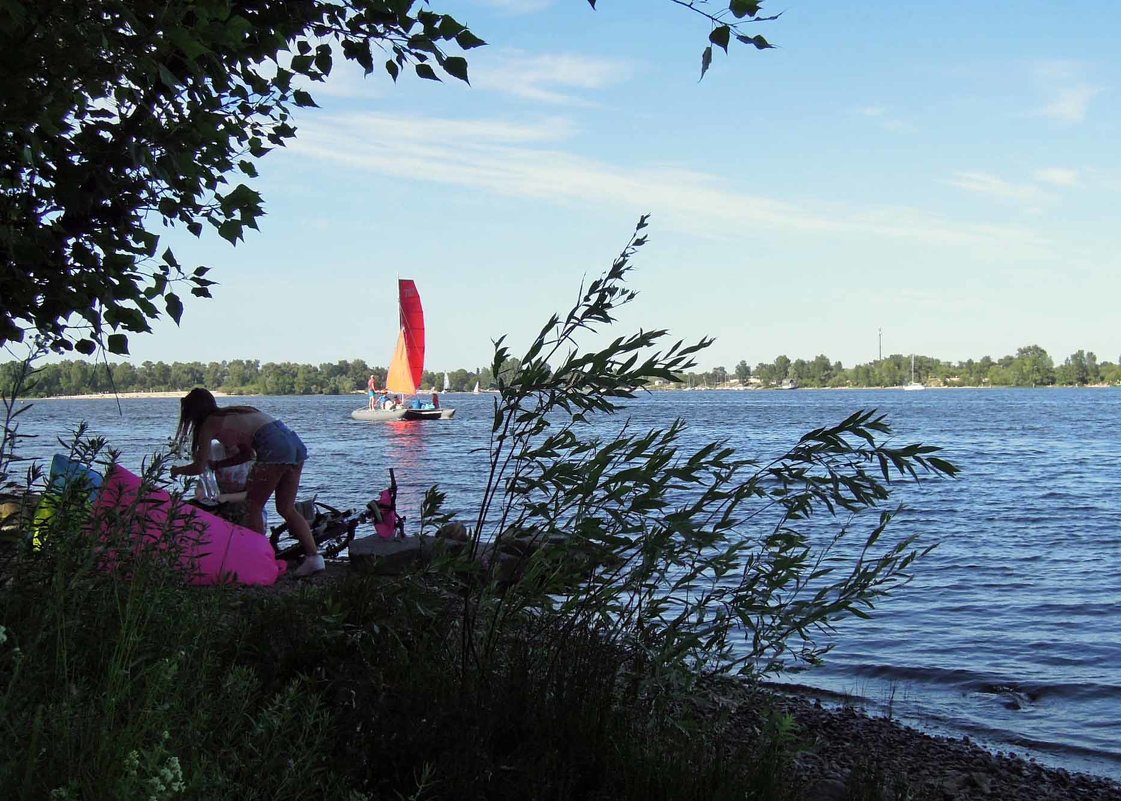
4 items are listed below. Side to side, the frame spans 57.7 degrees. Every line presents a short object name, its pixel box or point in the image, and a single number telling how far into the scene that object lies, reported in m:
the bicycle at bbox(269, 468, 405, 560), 9.98
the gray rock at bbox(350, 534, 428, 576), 8.63
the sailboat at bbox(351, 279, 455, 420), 58.17
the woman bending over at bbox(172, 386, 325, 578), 8.32
